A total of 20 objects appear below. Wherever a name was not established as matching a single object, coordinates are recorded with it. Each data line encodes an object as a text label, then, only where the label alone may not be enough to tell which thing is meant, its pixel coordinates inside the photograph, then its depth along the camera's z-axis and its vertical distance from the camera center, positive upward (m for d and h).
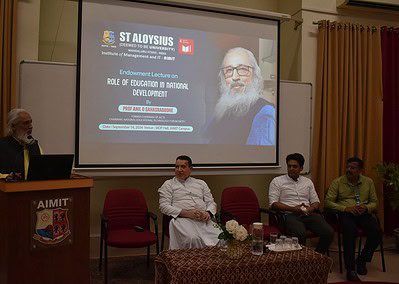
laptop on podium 2.51 -0.16
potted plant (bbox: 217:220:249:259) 2.88 -0.64
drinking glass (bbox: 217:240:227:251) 3.11 -0.76
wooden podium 2.42 -0.55
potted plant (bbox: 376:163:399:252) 4.67 -0.37
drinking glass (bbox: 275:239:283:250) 3.18 -0.76
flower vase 2.91 -0.73
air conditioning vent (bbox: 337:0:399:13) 5.24 +1.82
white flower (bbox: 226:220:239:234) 2.90 -0.57
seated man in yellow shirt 4.15 -0.64
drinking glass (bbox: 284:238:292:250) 3.20 -0.76
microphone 3.09 +0.00
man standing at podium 3.06 -0.04
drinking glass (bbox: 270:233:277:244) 3.32 -0.74
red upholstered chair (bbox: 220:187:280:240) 4.46 -0.66
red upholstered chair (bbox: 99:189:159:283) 3.77 -0.73
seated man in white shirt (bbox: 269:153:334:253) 4.18 -0.59
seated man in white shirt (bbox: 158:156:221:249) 3.84 -0.63
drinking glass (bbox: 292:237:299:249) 3.24 -0.76
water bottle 3.06 -0.69
